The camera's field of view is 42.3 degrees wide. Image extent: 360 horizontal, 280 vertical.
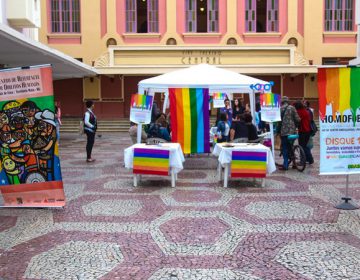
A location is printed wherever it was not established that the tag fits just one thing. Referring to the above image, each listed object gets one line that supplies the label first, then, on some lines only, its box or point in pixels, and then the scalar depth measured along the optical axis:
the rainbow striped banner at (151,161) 8.92
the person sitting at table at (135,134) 11.72
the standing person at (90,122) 12.21
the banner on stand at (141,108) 11.43
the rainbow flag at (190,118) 11.49
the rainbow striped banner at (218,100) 16.11
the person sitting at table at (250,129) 10.85
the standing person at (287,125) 10.95
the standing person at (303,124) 11.12
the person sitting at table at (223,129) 12.47
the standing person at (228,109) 15.21
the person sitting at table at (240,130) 10.69
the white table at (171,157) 9.02
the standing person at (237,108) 16.56
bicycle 10.92
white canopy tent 11.70
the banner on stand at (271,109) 11.58
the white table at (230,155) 8.88
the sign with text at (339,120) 6.93
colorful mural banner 6.92
